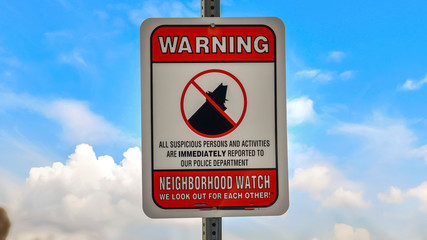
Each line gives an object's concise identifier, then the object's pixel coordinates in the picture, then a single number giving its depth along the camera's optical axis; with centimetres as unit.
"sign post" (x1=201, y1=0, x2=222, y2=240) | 273
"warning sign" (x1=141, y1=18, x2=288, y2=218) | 268
